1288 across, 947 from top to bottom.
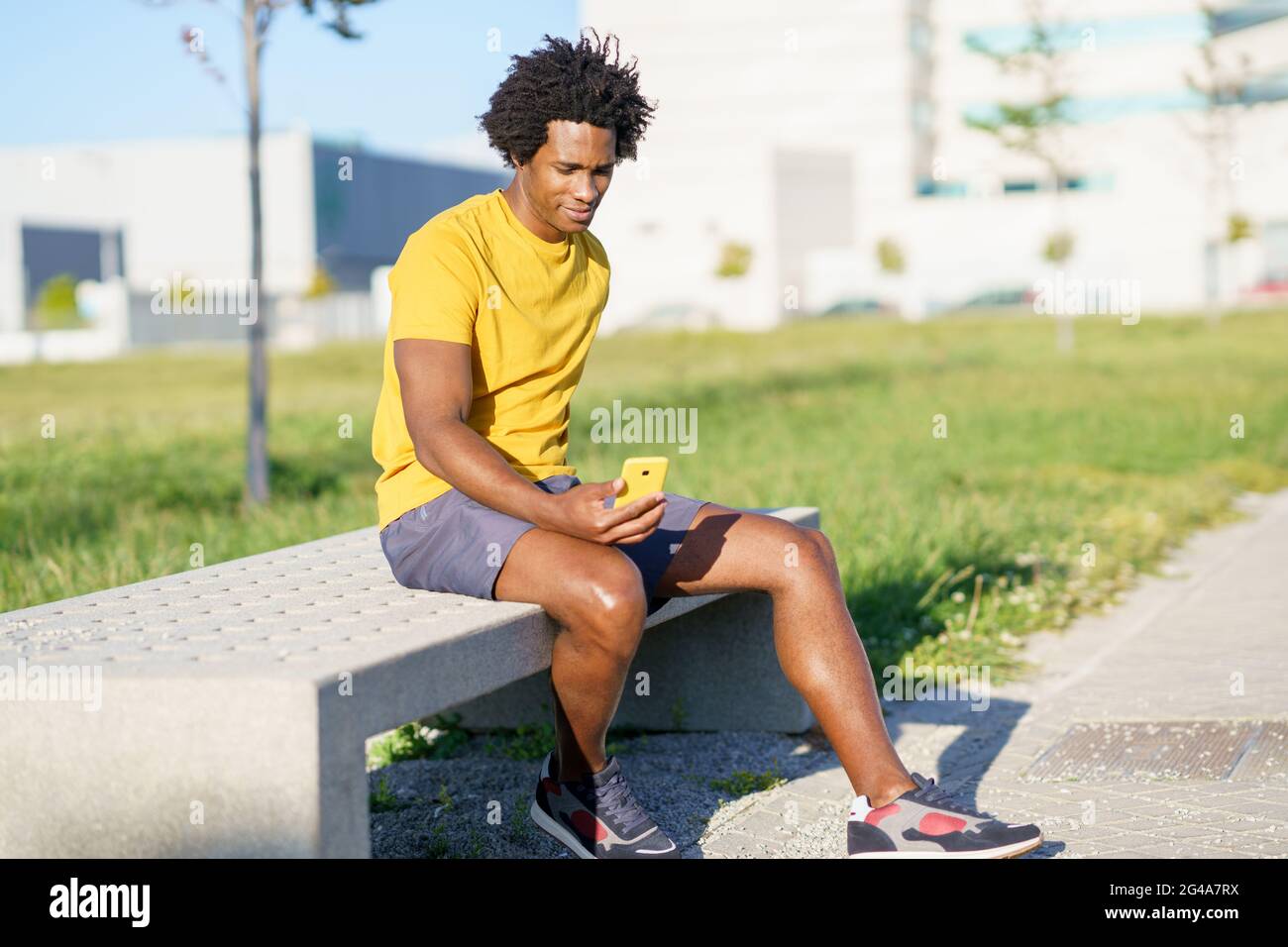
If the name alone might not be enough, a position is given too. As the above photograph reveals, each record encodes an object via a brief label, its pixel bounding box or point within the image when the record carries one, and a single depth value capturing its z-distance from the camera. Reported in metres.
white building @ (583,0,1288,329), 62.88
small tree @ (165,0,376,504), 8.95
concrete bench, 2.62
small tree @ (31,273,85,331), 64.25
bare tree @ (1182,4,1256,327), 35.03
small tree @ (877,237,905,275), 64.81
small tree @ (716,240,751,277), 61.91
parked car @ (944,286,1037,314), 63.62
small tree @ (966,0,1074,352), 31.56
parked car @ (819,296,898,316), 65.38
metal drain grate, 4.06
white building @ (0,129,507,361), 68.19
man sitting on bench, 3.18
